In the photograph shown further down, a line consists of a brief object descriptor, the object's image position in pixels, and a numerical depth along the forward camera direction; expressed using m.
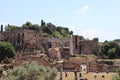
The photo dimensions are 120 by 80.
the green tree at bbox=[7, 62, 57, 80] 36.56
